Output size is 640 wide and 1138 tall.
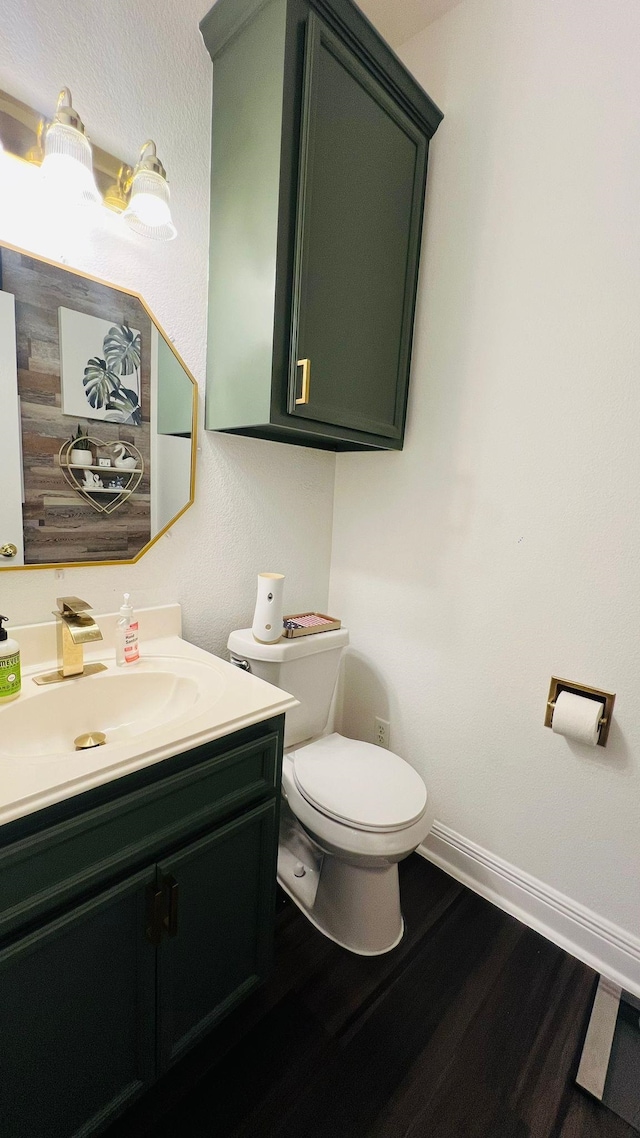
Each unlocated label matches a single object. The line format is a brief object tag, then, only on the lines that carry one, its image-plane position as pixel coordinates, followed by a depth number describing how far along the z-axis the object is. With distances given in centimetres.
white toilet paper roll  125
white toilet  122
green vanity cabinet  72
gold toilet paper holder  127
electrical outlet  183
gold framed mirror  107
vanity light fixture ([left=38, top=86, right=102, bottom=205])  97
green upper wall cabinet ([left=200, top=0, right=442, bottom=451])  113
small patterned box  153
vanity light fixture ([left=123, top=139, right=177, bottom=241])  109
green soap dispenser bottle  94
